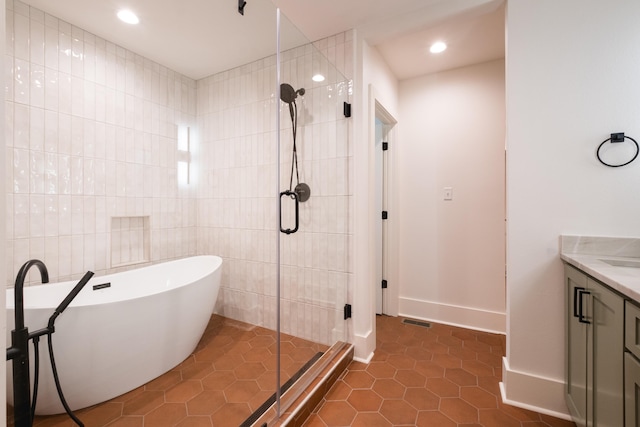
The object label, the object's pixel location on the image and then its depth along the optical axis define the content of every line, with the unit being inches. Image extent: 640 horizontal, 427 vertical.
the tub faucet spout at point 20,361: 33.2
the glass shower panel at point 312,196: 67.6
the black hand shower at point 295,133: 69.5
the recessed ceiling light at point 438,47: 88.1
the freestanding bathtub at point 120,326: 46.3
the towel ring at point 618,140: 55.2
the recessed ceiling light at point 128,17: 62.7
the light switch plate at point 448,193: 107.0
